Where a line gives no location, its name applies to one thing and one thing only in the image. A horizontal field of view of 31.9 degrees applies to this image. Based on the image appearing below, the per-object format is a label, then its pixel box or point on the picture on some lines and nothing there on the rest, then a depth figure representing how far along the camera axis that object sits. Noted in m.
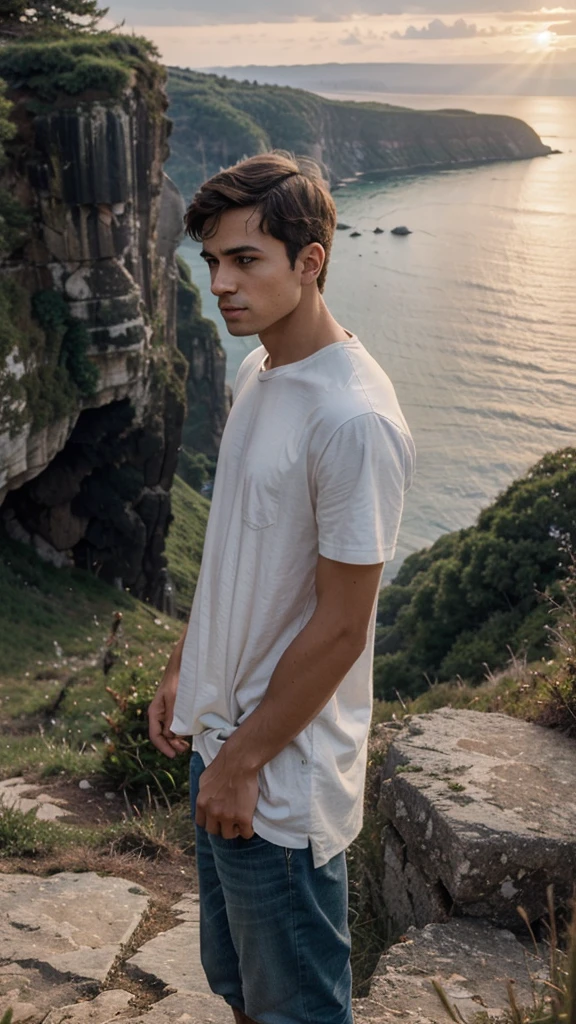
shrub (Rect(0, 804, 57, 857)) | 4.19
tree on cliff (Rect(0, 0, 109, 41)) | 30.75
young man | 1.88
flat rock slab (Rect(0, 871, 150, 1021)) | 2.97
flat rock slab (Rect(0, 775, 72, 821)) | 5.10
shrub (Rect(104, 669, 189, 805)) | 5.27
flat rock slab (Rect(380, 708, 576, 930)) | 3.23
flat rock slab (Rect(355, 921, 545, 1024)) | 2.69
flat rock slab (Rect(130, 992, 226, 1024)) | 2.81
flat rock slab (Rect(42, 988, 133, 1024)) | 2.77
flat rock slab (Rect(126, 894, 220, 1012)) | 3.09
